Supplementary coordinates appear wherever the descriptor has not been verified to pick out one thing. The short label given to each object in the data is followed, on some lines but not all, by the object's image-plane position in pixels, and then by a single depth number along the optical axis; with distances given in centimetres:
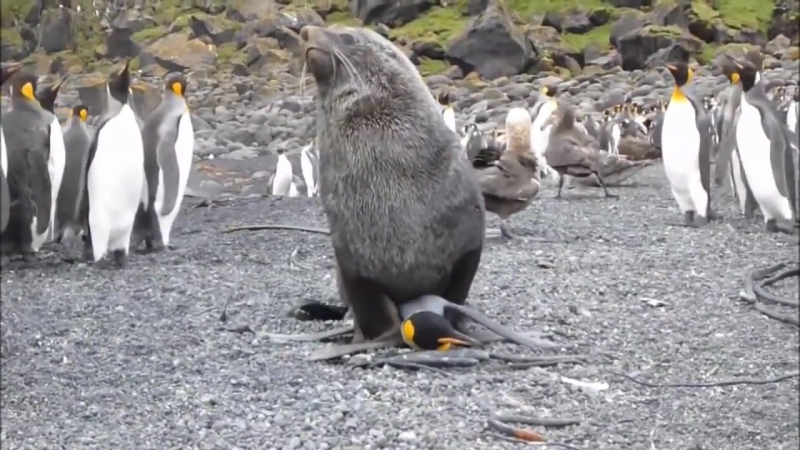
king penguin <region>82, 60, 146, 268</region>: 937
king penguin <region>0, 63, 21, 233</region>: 585
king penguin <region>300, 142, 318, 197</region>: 1653
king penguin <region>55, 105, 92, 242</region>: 1029
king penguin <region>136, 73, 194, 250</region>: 1036
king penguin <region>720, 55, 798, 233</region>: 1021
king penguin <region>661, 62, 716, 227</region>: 1075
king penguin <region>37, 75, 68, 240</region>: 1018
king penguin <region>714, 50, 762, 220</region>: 1086
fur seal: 564
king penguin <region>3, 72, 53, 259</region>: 975
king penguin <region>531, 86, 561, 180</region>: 1444
